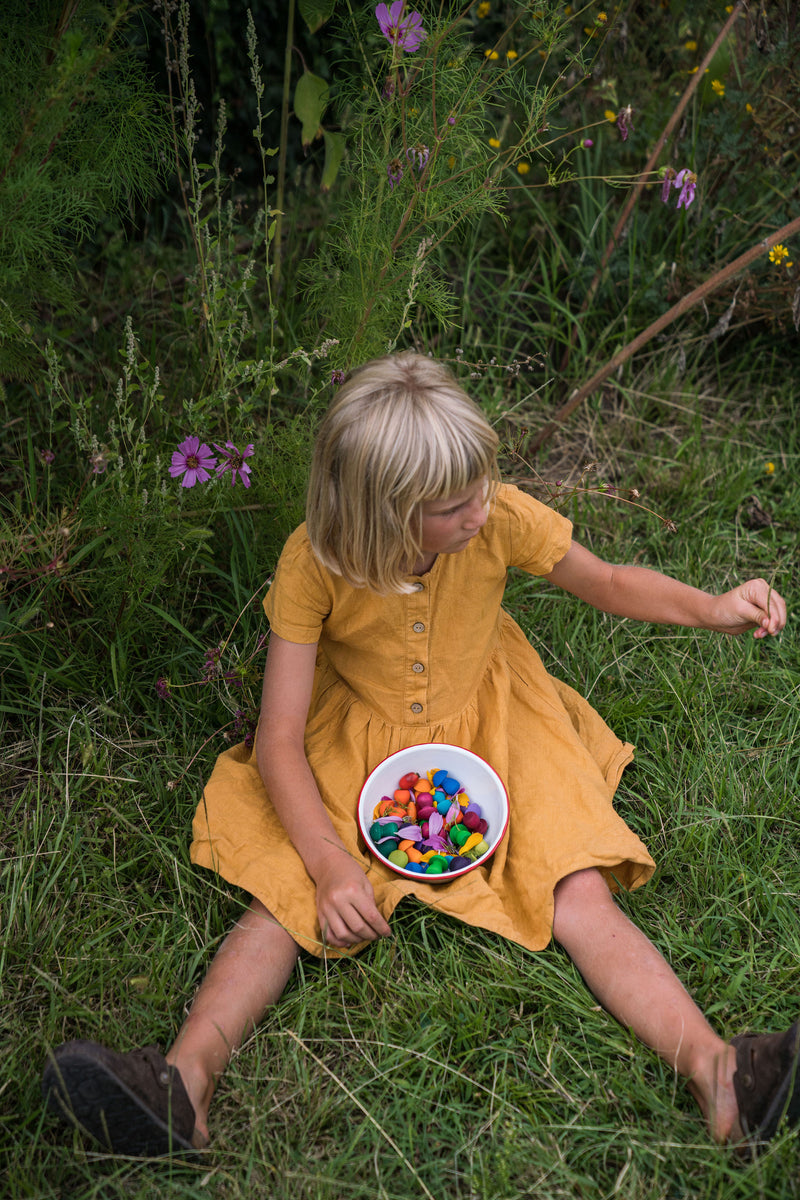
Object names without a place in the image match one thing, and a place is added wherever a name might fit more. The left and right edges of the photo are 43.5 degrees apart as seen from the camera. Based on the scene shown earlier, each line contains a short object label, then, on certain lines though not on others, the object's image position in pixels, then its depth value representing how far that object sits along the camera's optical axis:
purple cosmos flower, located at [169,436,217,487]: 1.82
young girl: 1.42
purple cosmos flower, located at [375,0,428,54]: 1.65
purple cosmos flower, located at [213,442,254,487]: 1.84
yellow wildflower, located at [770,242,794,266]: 2.37
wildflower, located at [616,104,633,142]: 2.04
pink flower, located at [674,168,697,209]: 2.00
